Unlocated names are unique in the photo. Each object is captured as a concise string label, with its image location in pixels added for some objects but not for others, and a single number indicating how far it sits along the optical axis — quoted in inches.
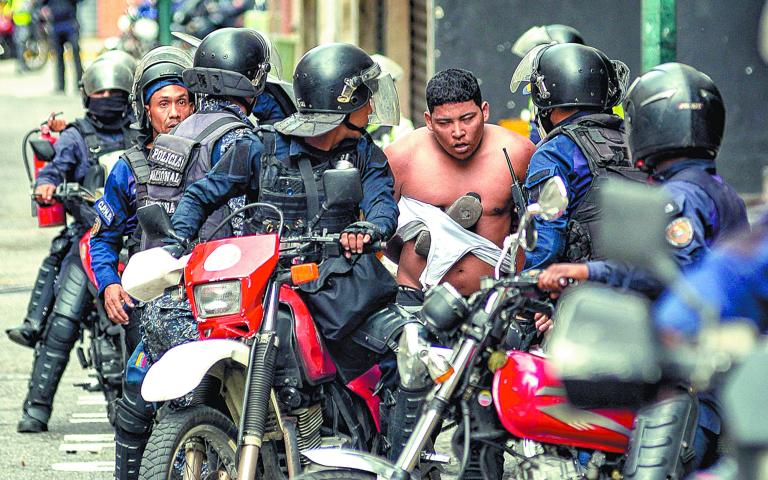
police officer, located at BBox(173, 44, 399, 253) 447.2
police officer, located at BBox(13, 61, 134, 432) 638.5
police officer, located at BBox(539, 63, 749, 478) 335.9
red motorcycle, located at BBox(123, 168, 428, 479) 394.0
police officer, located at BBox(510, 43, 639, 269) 444.8
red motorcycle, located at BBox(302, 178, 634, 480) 340.8
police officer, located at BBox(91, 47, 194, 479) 538.6
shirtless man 487.2
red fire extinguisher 646.5
